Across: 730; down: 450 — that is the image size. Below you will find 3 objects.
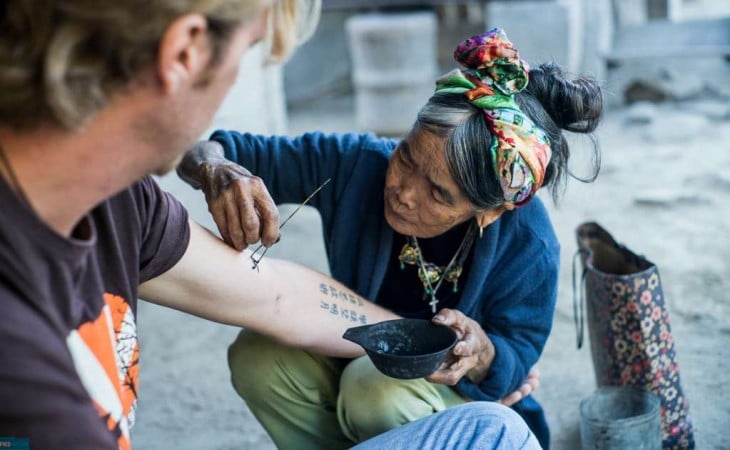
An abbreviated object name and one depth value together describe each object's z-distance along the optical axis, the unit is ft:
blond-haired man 3.95
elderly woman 7.09
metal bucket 8.55
